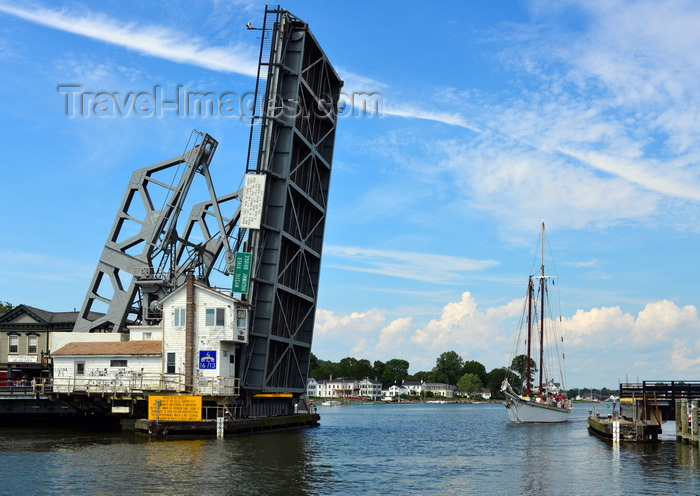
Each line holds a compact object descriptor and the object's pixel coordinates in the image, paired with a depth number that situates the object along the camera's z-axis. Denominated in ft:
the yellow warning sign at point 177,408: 135.95
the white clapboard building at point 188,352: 140.56
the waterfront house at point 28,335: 204.01
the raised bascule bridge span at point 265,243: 151.53
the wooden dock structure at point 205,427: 133.49
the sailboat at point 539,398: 242.02
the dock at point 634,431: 146.72
